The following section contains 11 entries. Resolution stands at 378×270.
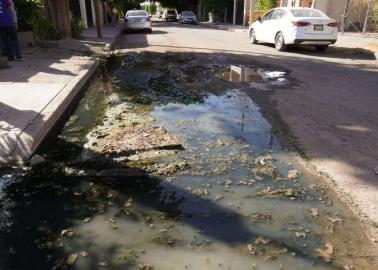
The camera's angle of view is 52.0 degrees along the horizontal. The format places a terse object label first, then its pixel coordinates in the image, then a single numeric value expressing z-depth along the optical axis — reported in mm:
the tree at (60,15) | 18188
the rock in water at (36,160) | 4617
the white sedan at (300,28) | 13804
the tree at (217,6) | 41922
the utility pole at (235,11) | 39919
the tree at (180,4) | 63031
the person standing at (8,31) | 10531
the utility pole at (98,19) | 19922
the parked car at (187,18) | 43562
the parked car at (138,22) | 25656
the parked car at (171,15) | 54034
